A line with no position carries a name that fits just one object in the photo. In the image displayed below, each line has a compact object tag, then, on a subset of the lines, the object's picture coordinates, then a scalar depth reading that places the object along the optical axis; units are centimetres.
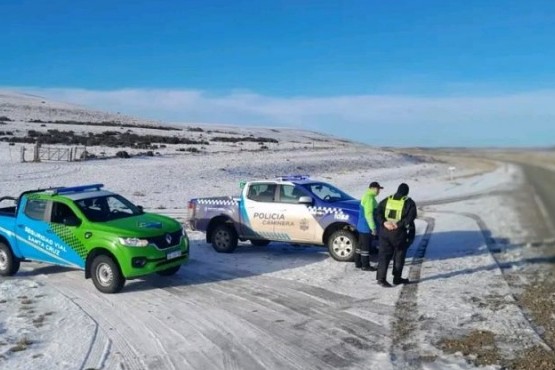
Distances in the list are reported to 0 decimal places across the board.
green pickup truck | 1017
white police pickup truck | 1252
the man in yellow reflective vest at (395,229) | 1023
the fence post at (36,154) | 3757
